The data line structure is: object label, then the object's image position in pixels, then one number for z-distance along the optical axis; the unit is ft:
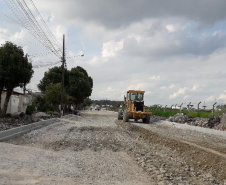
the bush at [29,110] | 140.08
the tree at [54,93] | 176.65
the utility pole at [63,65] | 148.58
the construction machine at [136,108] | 121.82
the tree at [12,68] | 103.45
